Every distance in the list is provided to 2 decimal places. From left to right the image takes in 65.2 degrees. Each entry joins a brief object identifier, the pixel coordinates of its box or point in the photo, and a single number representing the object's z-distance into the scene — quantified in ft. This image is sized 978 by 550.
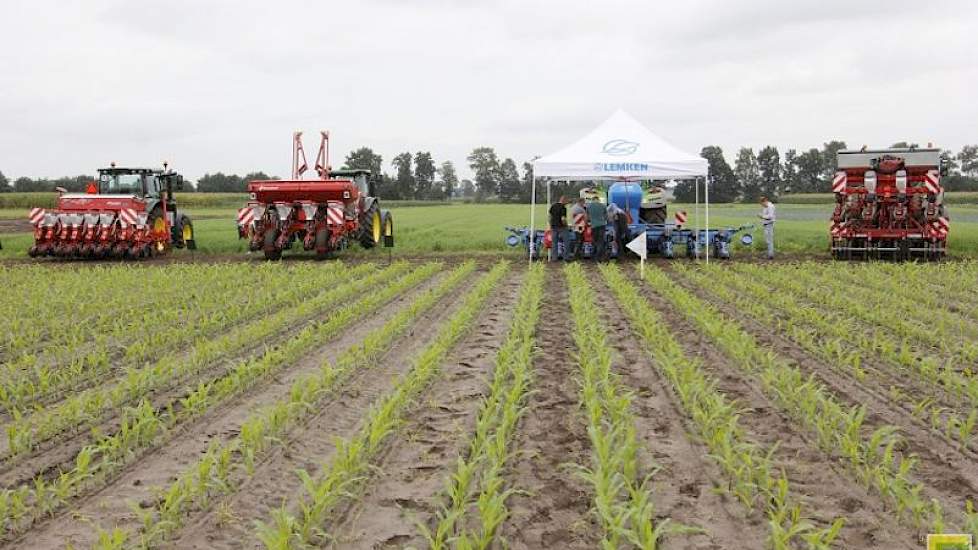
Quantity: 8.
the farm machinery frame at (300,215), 54.03
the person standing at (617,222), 50.37
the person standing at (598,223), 49.88
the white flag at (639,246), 41.29
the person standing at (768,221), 53.31
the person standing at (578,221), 51.96
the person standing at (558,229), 50.80
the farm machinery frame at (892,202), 50.67
